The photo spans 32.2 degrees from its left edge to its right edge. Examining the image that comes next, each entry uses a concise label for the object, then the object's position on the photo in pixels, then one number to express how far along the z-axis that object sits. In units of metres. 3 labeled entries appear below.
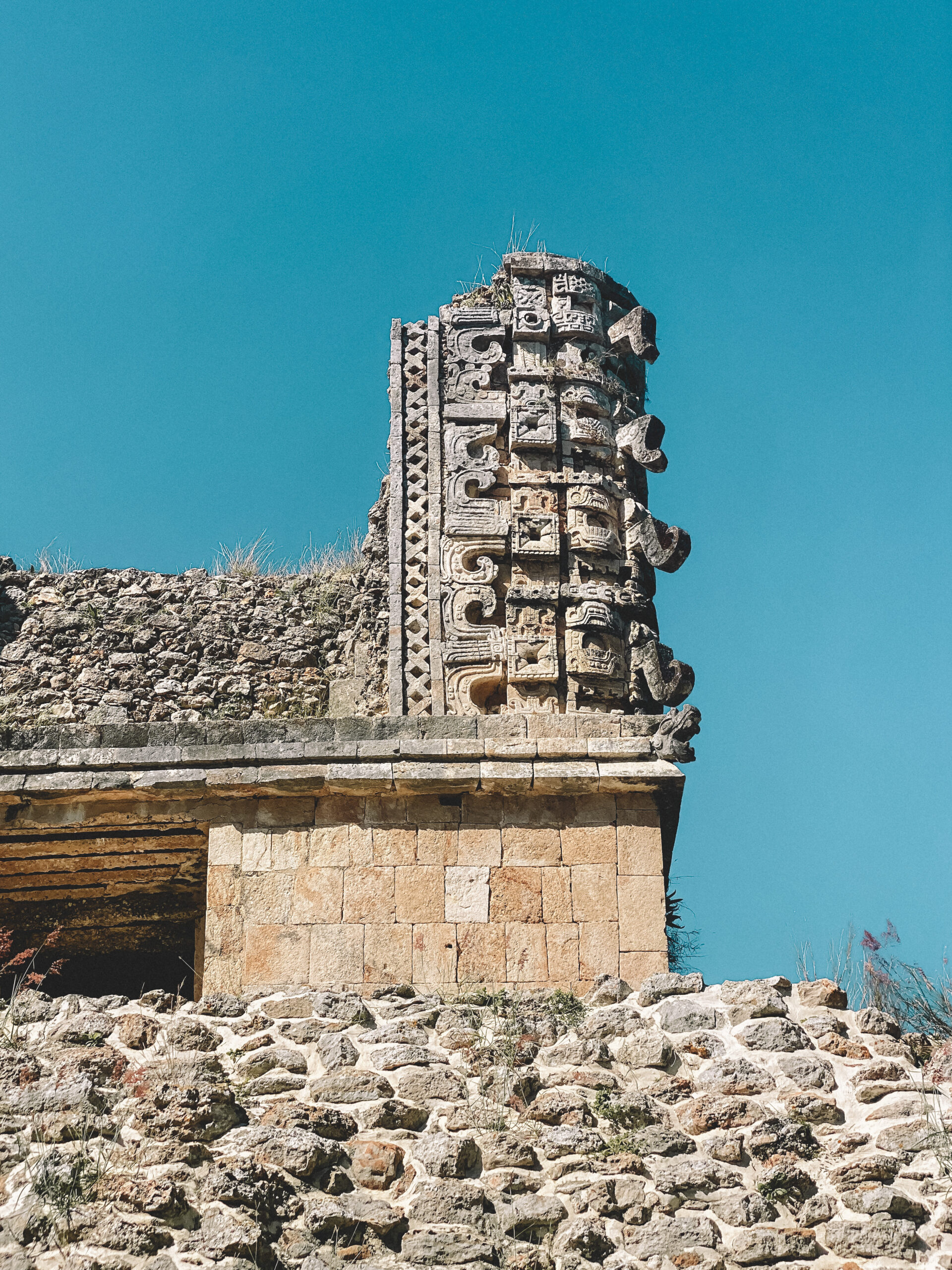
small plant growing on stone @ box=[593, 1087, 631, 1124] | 6.80
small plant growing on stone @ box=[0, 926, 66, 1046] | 7.46
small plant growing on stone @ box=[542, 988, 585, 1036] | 7.72
